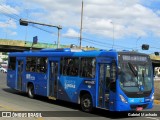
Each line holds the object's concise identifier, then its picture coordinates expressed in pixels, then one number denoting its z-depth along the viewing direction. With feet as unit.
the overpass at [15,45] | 253.26
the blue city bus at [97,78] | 44.96
